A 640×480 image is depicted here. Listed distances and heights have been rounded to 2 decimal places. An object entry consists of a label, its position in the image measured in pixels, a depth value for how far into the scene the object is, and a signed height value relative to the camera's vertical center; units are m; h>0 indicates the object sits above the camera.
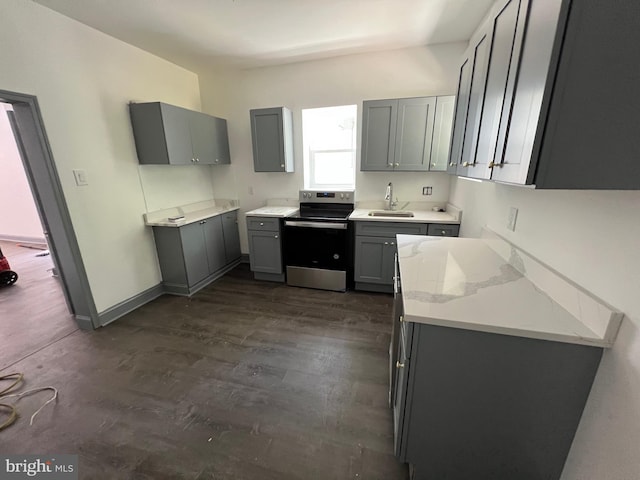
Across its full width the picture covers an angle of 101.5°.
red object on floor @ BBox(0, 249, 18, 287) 3.27 -1.27
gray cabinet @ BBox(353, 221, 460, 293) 2.76 -0.88
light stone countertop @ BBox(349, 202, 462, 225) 2.71 -0.54
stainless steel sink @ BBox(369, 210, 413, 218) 3.09 -0.55
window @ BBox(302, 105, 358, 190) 3.40 +0.26
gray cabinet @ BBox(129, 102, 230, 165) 2.72 +0.37
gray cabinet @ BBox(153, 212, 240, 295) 3.00 -1.01
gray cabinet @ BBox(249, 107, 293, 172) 3.22 +0.35
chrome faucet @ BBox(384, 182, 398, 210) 3.15 -0.38
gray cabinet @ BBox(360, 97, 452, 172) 2.72 +0.34
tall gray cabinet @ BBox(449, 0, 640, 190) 0.71 +0.19
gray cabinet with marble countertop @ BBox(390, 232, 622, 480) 0.94 -0.77
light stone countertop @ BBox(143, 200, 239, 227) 2.95 -0.57
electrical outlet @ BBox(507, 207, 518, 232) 1.55 -0.32
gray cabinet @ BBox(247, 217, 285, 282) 3.25 -0.98
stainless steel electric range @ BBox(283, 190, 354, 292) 3.03 -0.92
